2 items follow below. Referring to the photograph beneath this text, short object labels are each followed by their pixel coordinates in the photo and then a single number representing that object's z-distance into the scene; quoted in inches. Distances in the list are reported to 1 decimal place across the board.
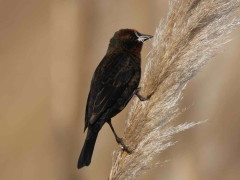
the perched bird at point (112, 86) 276.6
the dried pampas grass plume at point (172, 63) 229.3
